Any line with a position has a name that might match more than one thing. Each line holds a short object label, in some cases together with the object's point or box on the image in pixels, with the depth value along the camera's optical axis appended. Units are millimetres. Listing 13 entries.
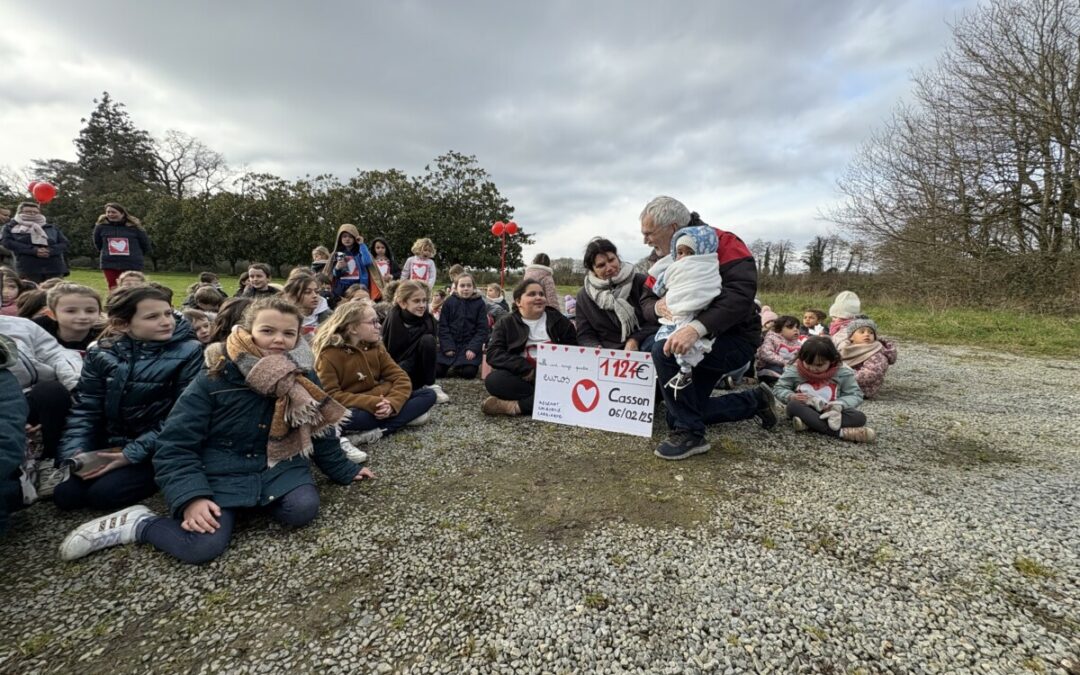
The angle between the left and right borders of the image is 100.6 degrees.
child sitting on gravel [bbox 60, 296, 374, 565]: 2279
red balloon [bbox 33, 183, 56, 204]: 8603
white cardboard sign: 3988
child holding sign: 4648
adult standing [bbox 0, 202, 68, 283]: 7883
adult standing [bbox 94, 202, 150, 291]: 8555
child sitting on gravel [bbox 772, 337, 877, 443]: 3893
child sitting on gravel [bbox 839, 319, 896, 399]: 5297
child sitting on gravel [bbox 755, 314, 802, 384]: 6031
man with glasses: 3084
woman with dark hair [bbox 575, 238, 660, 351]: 4426
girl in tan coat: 3846
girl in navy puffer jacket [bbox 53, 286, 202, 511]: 2619
